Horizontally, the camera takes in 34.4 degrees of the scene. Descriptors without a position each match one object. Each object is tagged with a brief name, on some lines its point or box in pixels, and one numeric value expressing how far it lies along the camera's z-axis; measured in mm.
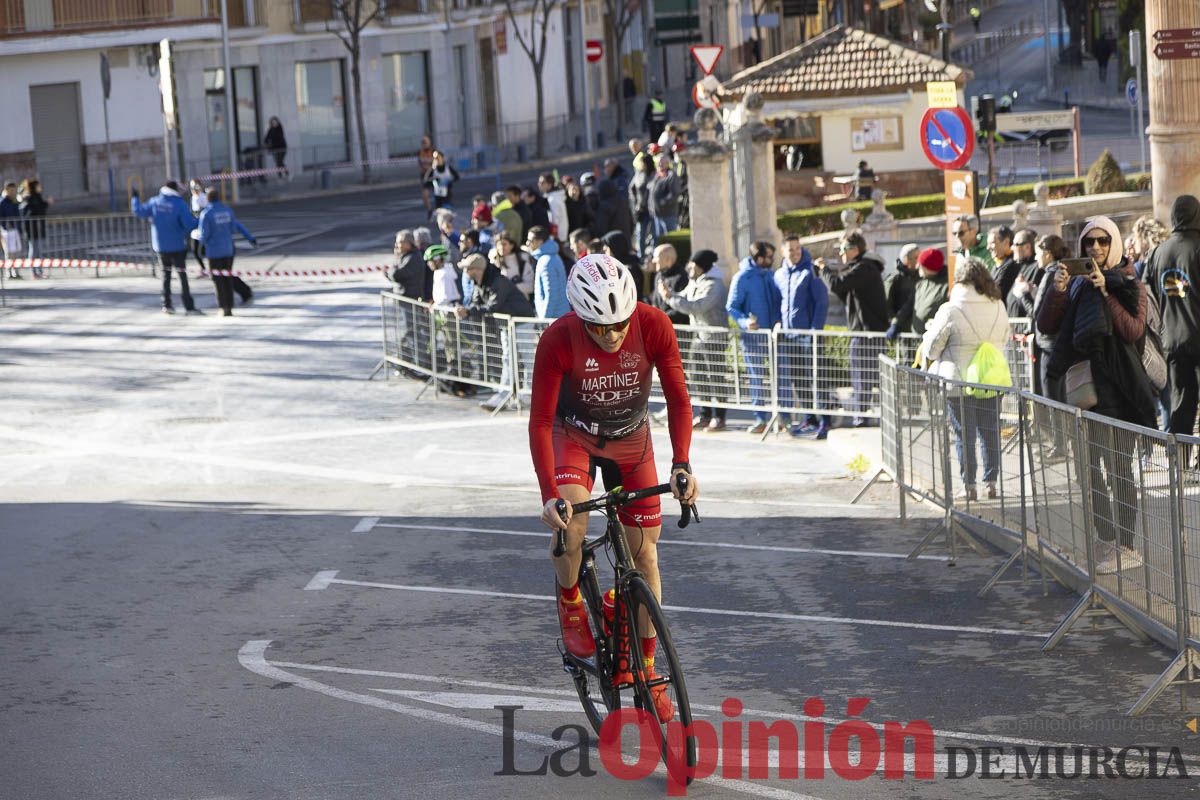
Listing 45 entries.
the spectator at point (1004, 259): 16094
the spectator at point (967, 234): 16391
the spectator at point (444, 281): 20391
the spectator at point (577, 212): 29188
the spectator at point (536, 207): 27188
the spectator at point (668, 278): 18234
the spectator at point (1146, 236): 14105
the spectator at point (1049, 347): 9742
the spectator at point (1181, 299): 13133
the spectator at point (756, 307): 17625
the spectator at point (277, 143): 53000
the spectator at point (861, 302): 16922
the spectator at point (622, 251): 20672
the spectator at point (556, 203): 29250
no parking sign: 17703
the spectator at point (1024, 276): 15219
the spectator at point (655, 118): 46656
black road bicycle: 7254
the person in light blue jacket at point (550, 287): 19391
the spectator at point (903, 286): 16984
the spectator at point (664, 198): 28719
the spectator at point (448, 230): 23919
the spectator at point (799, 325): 17297
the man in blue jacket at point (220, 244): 26667
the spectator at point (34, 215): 34531
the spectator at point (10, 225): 34094
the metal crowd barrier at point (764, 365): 16859
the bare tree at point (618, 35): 65188
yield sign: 31734
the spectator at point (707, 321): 17906
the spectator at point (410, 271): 21625
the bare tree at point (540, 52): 57594
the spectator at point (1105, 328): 10750
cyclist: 7617
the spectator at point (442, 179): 36531
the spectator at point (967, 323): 12836
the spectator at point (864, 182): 37281
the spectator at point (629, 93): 68562
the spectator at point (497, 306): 19500
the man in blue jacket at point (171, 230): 27172
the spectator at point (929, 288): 15758
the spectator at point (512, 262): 20703
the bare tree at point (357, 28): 54375
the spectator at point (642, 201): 29938
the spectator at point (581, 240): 19828
